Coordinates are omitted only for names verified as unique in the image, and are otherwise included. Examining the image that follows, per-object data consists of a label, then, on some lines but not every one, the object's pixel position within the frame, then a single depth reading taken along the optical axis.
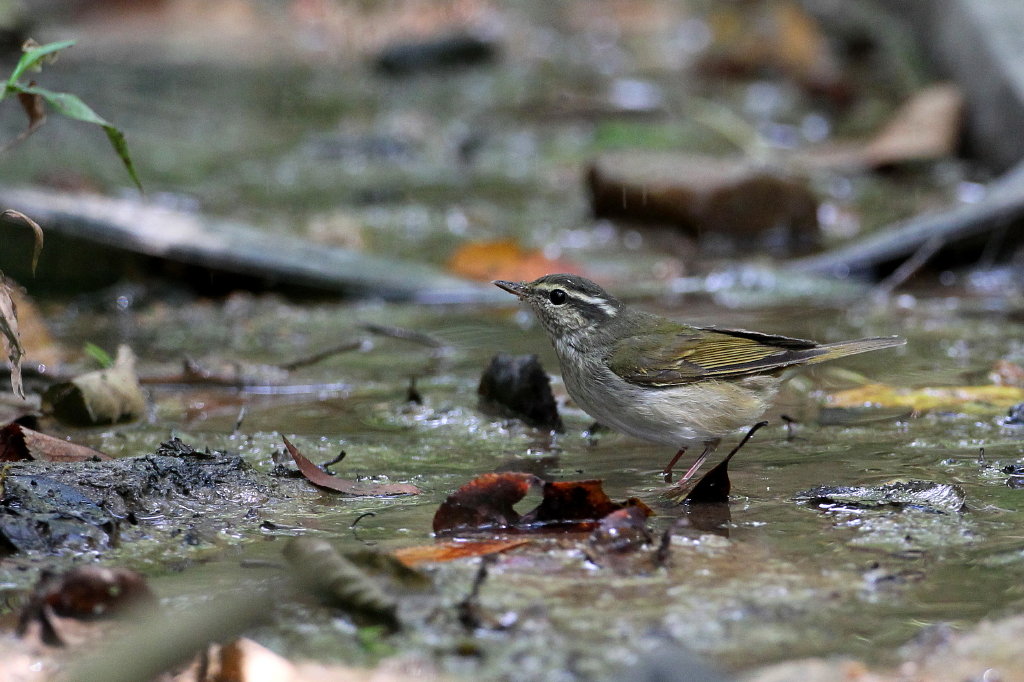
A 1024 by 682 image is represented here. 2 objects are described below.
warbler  9.42
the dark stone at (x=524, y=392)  10.19
